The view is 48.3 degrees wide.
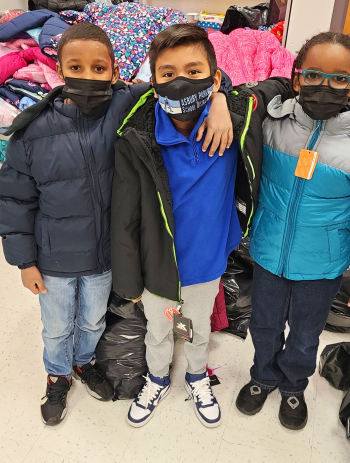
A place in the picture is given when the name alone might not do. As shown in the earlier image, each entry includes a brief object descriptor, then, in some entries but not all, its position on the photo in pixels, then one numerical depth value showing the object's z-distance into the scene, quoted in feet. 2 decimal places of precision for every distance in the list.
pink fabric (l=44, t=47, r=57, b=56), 7.92
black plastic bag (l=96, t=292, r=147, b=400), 5.83
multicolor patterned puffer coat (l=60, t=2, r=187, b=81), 7.96
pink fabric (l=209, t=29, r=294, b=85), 7.70
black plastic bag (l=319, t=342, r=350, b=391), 6.05
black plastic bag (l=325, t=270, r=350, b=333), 6.75
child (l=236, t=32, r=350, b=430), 3.92
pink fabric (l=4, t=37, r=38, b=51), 8.84
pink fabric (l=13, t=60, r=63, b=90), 8.44
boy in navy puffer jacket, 4.18
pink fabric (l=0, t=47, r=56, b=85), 8.65
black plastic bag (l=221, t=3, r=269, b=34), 9.61
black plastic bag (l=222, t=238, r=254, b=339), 6.71
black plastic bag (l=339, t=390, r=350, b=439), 5.48
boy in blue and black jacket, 3.92
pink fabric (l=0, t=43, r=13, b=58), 9.12
